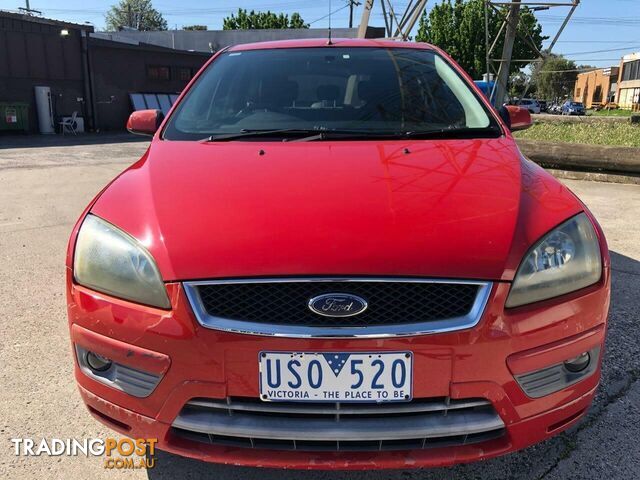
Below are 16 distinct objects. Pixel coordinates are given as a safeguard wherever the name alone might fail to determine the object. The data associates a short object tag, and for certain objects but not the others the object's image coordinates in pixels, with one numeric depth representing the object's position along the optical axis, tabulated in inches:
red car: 58.5
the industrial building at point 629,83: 2218.3
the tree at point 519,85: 2309.3
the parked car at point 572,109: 1913.3
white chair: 814.5
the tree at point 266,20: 1998.0
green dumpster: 748.0
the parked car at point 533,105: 1725.9
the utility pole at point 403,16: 567.3
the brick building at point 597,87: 2682.1
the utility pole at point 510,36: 452.4
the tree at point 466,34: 1457.9
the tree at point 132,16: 2694.4
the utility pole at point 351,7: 1626.6
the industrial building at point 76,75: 764.0
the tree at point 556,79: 2866.9
